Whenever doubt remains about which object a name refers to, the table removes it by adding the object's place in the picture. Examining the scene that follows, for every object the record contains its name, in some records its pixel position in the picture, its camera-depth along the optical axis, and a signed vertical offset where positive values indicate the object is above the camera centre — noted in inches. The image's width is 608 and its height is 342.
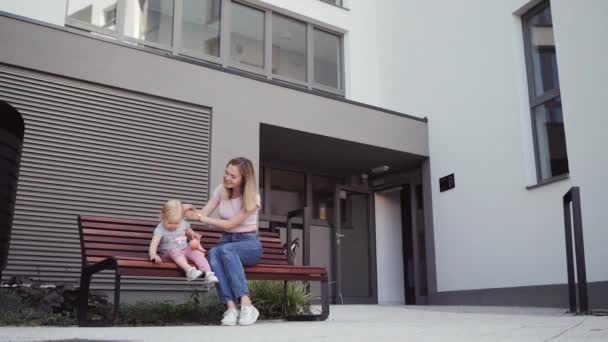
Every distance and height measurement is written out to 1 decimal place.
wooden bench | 173.6 +9.1
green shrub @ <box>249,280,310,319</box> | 232.1 -2.9
